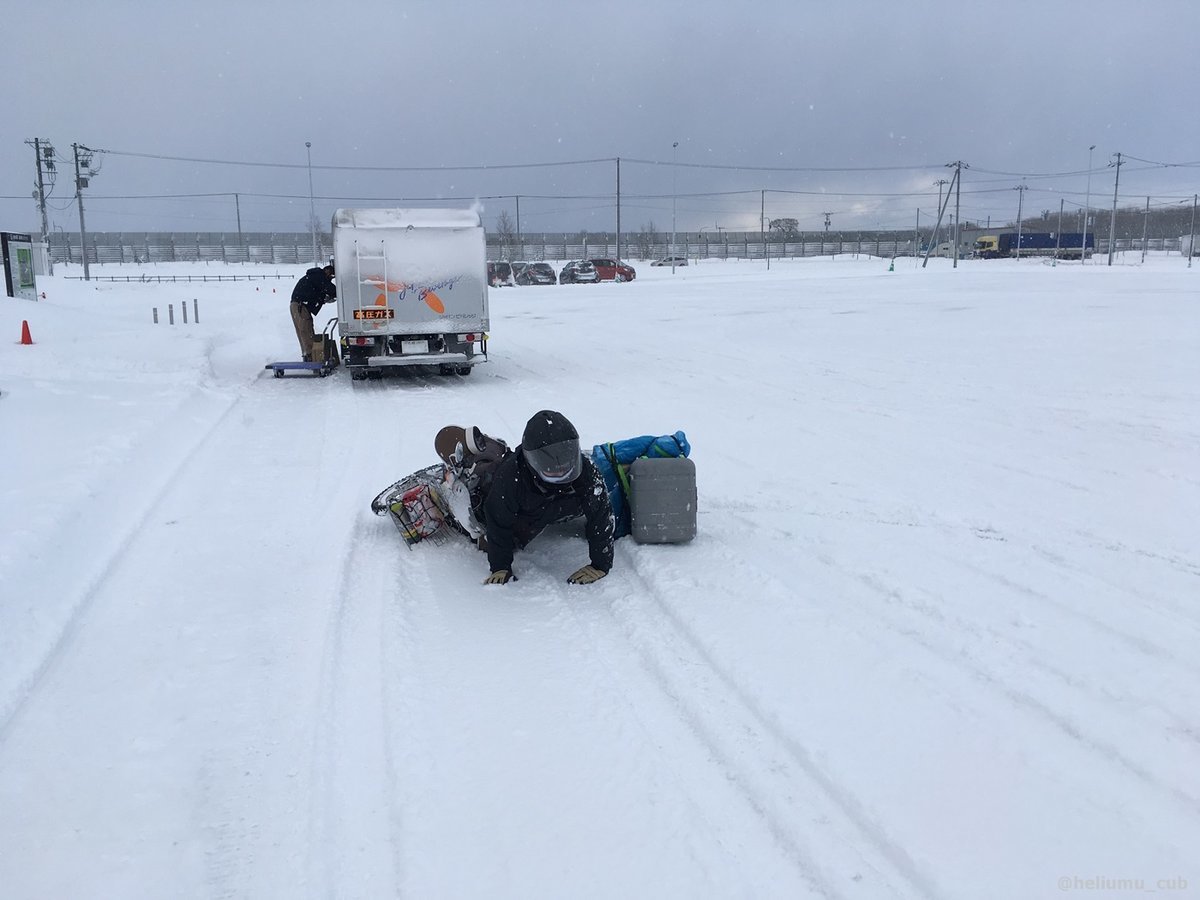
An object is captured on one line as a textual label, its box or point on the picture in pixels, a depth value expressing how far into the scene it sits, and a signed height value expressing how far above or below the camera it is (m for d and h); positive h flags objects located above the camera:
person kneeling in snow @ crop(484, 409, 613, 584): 5.14 -1.35
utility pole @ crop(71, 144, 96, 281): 53.16 +4.96
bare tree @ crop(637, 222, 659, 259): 93.69 +3.14
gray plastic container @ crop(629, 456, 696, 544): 5.98 -1.46
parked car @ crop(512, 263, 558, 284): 50.84 -0.20
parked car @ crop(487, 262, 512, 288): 51.22 -0.16
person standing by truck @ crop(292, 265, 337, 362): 15.30 -0.49
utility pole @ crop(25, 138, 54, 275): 52.28 +6.09
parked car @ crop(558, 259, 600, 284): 50.31 -0.13
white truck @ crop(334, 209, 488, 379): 13.73 -0.23
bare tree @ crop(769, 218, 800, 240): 107.31 +5.46
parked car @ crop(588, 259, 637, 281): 50.57 +0.04
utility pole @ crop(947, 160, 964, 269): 72.13 +6.63
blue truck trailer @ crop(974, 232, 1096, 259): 89.56 +2.79
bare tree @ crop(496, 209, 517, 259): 88.59 +3.94
